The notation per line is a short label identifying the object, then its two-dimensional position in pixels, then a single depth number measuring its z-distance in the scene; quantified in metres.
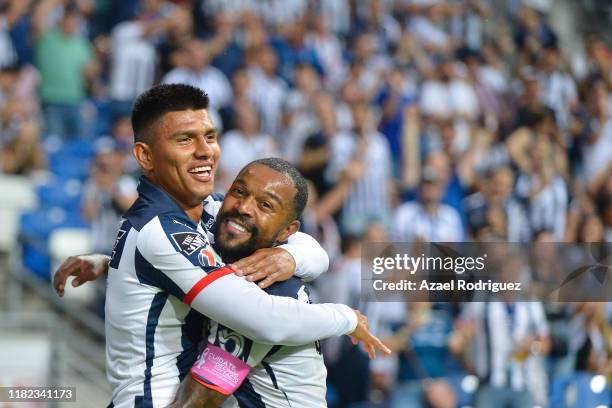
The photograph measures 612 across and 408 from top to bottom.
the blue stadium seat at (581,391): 11.77
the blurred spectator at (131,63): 17.61
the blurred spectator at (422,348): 13.71
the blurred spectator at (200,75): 17.27
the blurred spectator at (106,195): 13.78
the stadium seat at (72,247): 14.19
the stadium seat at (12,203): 14.52
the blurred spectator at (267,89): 17.84
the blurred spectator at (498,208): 16.39
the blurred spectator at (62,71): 16.80
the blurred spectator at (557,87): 21.16
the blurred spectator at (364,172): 16.58
